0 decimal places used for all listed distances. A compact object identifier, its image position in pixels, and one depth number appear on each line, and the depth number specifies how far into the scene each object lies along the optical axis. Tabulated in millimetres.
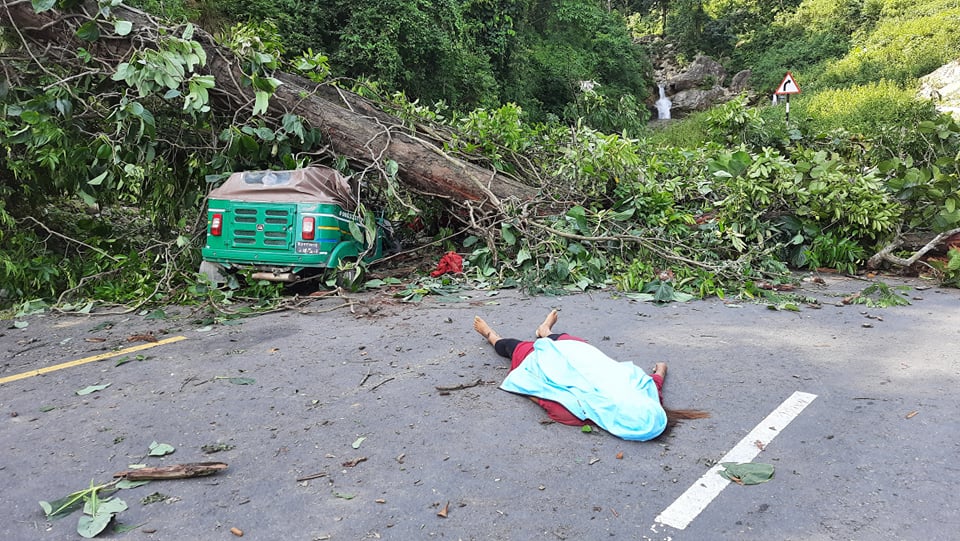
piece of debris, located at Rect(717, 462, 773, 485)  2574
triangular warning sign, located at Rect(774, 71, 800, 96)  16062
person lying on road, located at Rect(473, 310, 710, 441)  2975
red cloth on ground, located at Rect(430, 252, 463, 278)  7340
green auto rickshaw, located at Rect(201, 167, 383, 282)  6203
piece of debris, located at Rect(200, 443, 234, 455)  2974
